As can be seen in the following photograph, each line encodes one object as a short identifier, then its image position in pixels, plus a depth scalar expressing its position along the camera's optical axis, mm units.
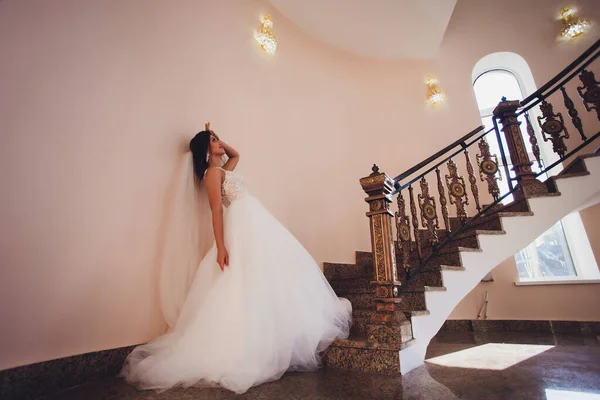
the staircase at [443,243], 1888
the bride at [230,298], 1489
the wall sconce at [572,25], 4262
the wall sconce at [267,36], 3420
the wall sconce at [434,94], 4598
